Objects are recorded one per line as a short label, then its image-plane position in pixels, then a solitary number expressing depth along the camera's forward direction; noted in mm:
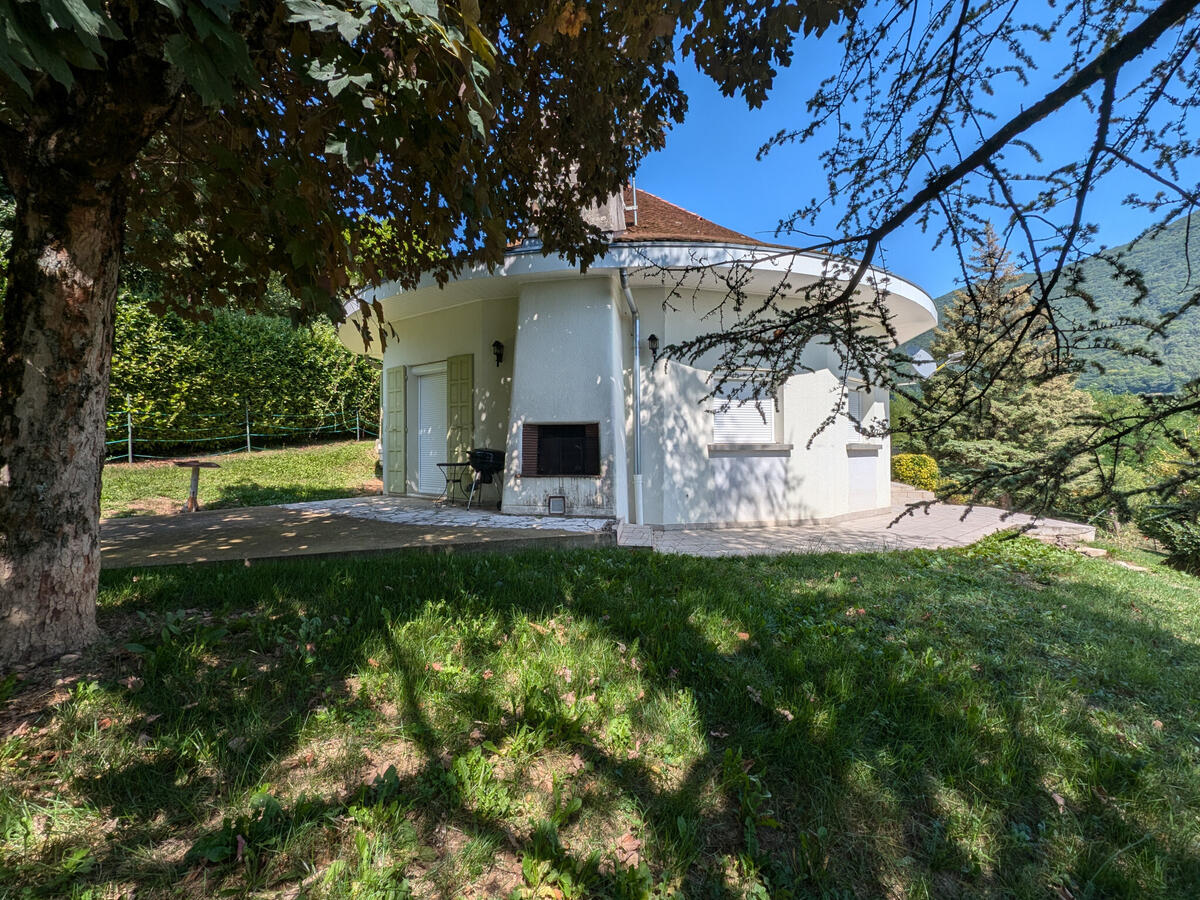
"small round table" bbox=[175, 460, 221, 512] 7364
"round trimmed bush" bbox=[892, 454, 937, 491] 14480
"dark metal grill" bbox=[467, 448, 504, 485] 8297
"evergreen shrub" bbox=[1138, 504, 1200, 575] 9938
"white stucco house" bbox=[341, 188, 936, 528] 7484
